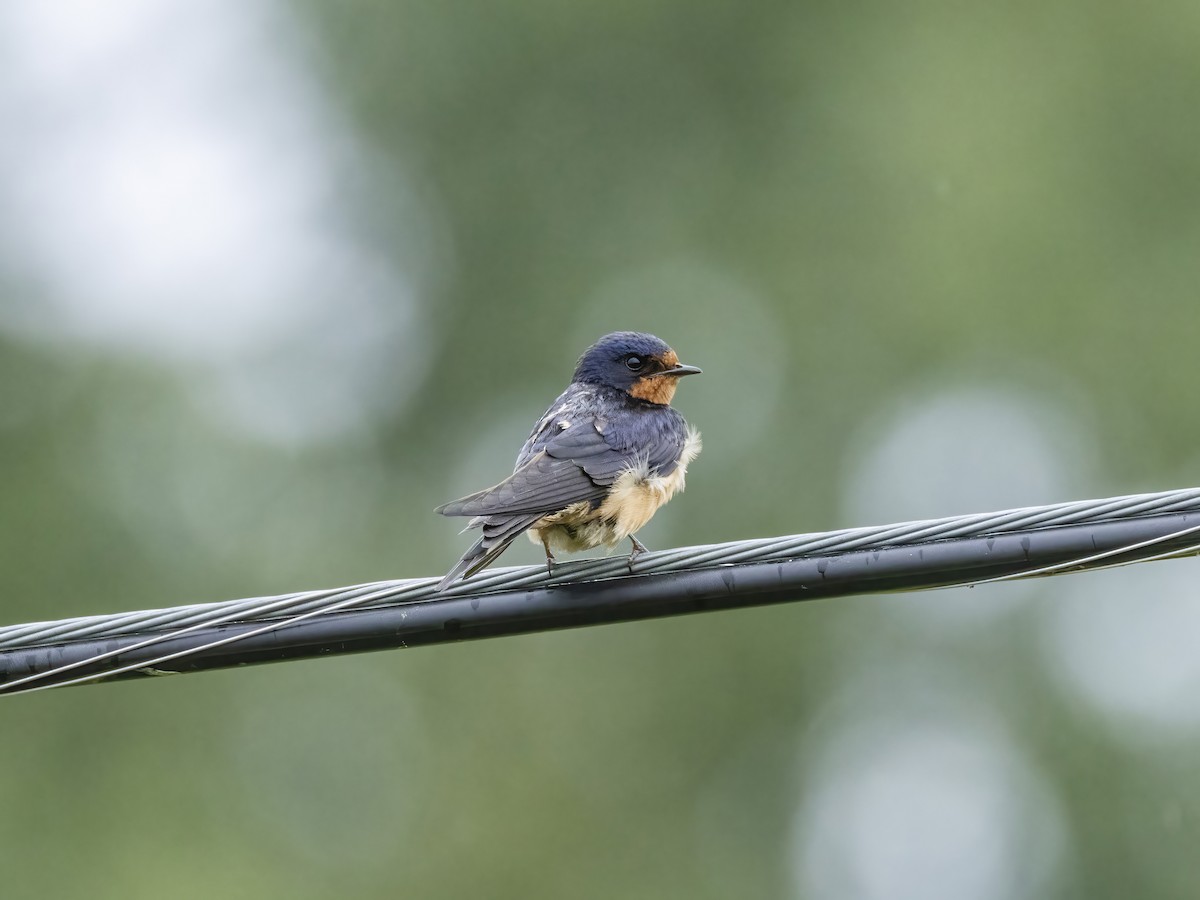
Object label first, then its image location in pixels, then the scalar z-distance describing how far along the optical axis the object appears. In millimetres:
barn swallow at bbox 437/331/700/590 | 11500
